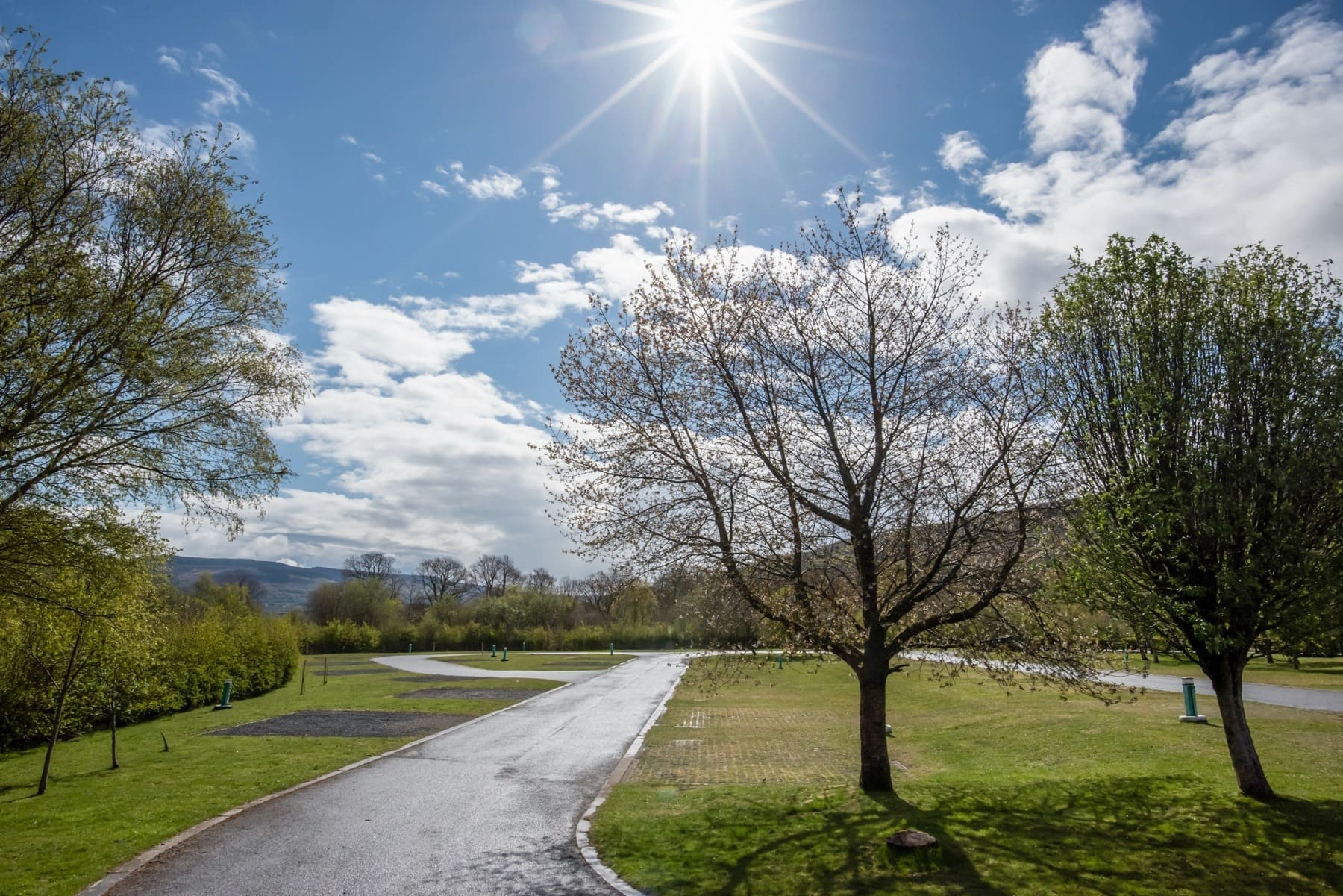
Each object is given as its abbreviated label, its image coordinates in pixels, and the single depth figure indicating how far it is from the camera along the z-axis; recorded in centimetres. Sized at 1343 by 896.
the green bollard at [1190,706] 1639
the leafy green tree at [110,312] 939
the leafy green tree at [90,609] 1073
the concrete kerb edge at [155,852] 756
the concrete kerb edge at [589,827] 766
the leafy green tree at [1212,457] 884
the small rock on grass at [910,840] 801
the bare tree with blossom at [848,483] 1093
